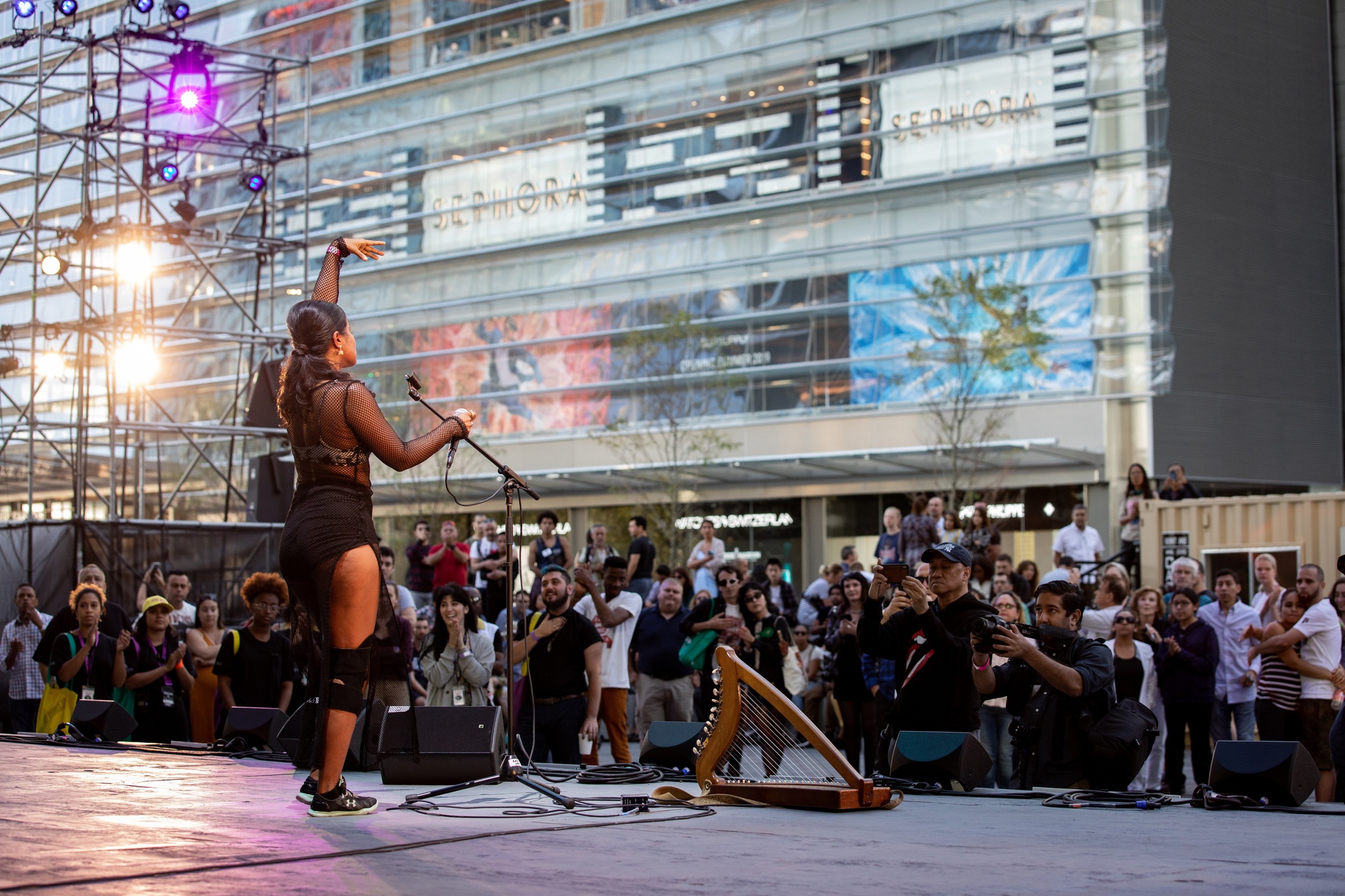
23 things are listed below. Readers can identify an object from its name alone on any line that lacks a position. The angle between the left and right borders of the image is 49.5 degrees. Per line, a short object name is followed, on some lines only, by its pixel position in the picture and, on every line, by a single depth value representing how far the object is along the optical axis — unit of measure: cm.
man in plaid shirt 1320
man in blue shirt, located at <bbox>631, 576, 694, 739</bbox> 1266
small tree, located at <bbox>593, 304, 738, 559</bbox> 3588
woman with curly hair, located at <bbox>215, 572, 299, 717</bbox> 1118
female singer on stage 566
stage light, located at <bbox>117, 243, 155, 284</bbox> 2138
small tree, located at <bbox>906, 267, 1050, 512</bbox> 3147
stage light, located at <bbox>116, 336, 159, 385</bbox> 2131
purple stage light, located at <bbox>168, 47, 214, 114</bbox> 2097
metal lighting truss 2009
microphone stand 608
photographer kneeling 705
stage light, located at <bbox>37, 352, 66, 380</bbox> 2248
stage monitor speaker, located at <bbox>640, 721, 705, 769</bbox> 827
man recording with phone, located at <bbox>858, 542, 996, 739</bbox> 742
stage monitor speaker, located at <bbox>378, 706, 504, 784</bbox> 725
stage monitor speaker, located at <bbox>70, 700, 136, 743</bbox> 1028
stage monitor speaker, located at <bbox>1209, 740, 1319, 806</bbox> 659
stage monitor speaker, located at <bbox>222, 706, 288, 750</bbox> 950
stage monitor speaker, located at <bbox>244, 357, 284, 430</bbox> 2036
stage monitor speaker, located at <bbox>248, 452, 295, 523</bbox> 2052
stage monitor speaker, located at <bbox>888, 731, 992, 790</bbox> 717
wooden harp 609
